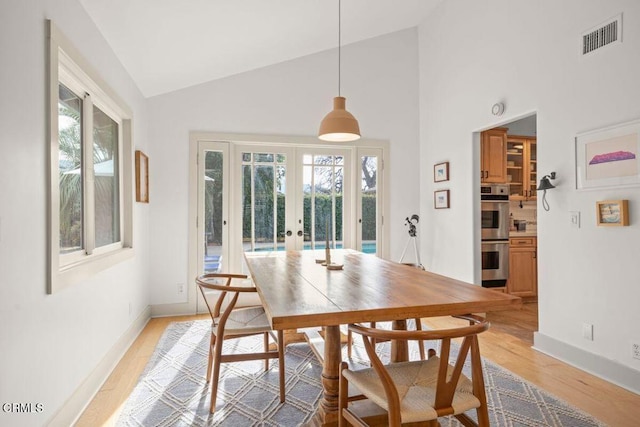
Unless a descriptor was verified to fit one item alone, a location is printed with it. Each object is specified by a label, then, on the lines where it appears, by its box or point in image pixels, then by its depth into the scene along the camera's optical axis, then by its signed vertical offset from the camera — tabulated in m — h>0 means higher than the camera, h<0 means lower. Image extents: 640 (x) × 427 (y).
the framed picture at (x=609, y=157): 2.52 +0.40
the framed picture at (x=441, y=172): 4.55 +0.51
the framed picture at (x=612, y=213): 2.55 +0.00
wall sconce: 3.11 +0.22
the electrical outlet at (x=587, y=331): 2.82 -0.89
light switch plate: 2.93 -0.04
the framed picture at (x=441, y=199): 4.55 +0.18
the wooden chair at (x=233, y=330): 2.23 -0.71
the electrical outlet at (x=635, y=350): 2.49 -0.91
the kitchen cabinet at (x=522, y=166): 5.20 +0.65
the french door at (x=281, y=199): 4.45 +0.19
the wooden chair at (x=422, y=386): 1.30 -0.68
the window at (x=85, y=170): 1.92 +0.31
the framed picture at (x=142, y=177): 3.57 +0.38
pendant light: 2.68 +0.65
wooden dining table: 1.48 -0.38
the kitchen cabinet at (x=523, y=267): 5.00 -0.72
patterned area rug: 2.13 -1.15
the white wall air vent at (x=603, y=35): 2.62 +1.28
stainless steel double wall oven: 4.82 -0.27
